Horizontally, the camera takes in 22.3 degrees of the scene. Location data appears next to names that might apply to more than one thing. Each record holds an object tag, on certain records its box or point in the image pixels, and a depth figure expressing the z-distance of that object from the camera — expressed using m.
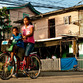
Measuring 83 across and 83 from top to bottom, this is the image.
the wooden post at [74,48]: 21.53
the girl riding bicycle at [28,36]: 6.83
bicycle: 6.66
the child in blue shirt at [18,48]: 6.62
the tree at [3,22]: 19.11
